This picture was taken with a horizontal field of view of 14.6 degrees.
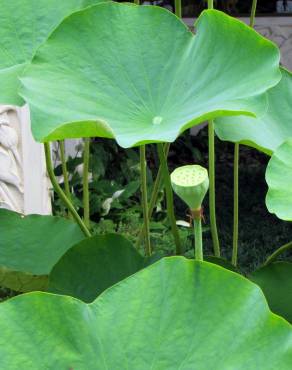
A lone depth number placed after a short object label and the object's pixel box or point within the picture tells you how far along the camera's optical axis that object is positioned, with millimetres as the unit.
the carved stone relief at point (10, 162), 5409
